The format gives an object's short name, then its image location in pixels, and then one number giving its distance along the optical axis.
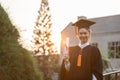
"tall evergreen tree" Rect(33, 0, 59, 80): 18.77
